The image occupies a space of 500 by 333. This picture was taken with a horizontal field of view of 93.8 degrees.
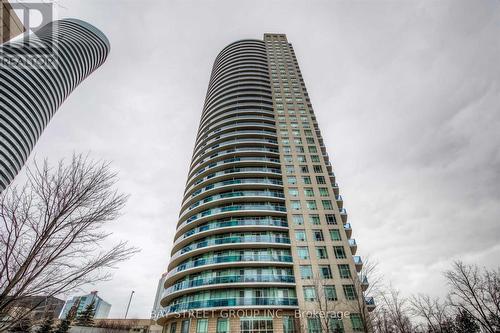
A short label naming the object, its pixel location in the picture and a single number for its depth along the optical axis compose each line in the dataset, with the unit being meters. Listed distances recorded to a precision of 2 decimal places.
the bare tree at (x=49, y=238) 5.48
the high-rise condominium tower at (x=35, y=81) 58.09
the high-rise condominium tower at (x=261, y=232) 26.41
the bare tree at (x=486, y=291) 24.59
